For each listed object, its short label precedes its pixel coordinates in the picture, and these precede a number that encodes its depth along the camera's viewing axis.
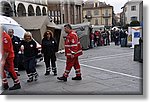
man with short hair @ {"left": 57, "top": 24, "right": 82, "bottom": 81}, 7.38
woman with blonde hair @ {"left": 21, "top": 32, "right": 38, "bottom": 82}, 7.59
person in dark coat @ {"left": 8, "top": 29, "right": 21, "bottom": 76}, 8.73
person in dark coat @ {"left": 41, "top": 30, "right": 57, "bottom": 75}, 8.51
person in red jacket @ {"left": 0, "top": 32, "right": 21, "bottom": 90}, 6.47
